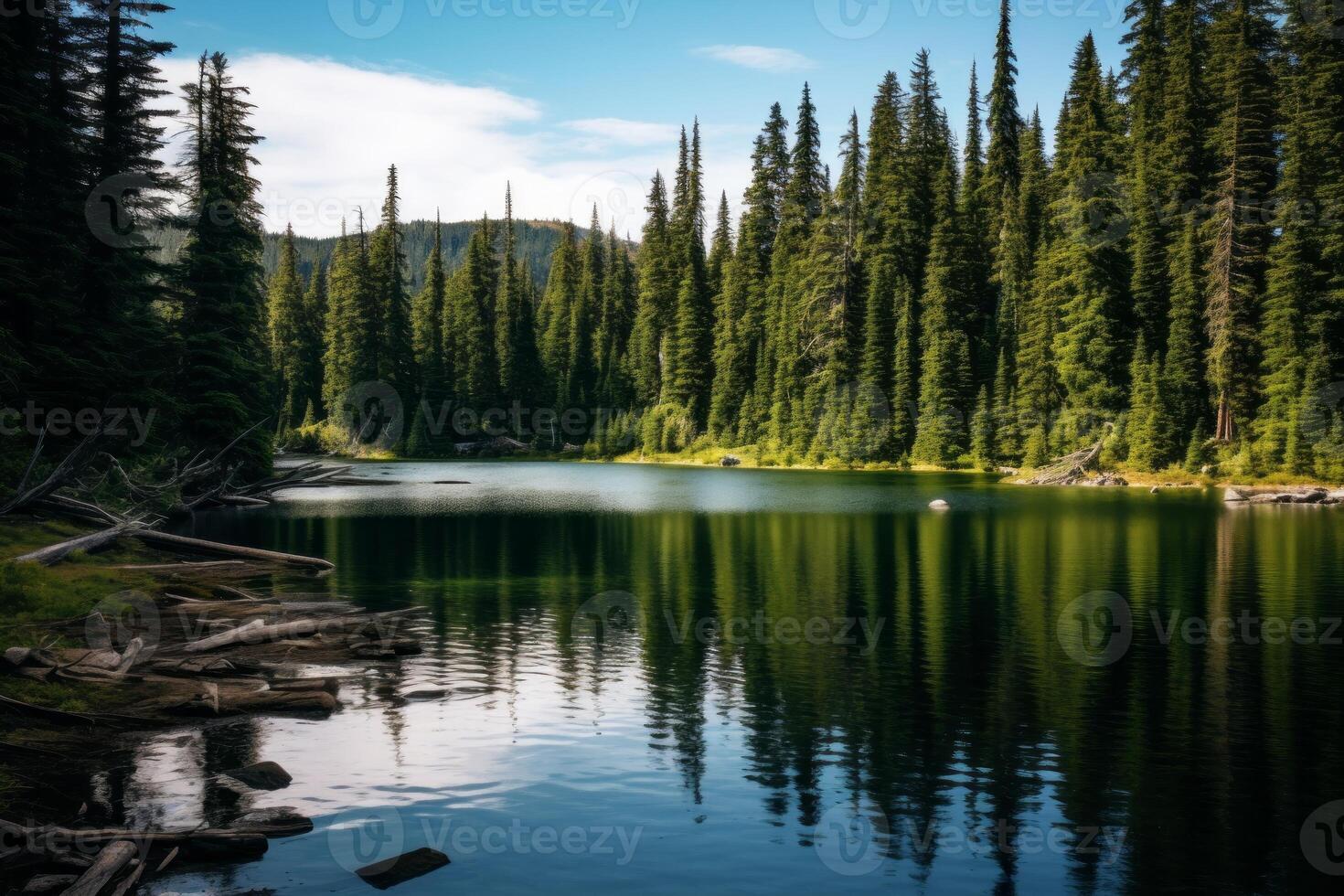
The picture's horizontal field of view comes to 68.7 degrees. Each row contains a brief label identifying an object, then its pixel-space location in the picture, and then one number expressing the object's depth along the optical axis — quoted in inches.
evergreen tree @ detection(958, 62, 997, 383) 3759.8
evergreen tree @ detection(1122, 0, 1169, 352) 3036.4
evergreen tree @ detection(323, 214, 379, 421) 4557.1
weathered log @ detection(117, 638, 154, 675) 645.3
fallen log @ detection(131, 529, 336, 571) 1149.1
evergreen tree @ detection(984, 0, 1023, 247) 3954.2
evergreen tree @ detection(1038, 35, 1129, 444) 3043.8
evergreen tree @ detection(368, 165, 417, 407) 4606.3
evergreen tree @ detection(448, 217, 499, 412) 5147.6
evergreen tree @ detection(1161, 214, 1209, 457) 2785.4
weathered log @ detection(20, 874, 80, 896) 352.2
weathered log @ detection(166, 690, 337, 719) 634.8
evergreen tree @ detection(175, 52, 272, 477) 1637.6
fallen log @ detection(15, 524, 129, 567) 887.1
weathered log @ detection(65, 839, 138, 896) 352.5
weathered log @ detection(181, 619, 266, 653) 736.3
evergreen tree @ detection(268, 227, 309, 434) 5027.1
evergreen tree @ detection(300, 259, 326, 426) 5123.0
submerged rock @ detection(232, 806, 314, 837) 442.6
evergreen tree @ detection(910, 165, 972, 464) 3548.2
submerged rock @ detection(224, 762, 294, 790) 496.1
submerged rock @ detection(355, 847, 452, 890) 404.2
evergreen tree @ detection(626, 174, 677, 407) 4837.6
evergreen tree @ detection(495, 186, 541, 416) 5226.4
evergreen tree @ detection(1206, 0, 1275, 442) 2655.0
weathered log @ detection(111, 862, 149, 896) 362.6
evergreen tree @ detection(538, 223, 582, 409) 5339.6
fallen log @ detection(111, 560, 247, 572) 1024.2
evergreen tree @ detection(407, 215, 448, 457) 4918.8
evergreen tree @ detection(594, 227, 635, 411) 5059.1
